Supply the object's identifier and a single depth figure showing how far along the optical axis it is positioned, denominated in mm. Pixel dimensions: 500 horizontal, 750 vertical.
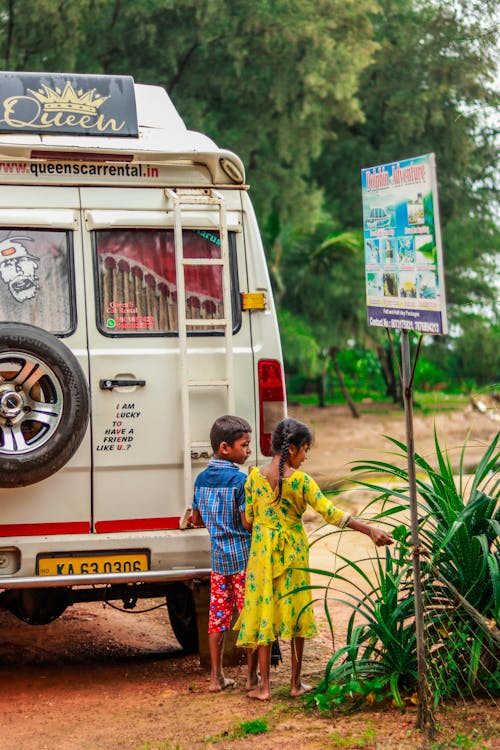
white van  5543
